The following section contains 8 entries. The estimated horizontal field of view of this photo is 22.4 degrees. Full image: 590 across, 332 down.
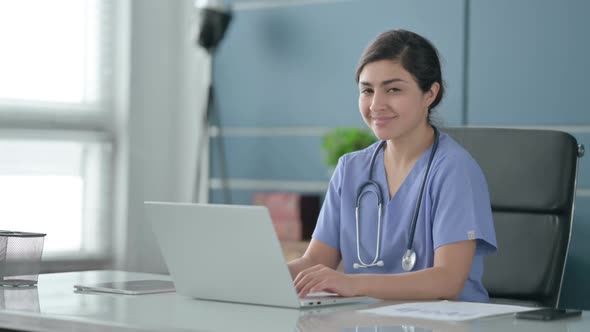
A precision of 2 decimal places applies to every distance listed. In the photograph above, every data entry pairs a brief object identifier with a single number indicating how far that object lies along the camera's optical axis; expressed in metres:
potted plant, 4.20
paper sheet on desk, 2.35
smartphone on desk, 2.36
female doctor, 2.73
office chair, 2.99
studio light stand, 4.77
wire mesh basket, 2.64
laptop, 2.40
